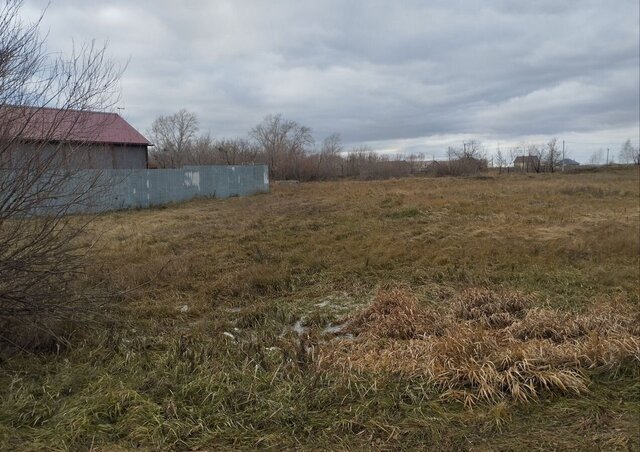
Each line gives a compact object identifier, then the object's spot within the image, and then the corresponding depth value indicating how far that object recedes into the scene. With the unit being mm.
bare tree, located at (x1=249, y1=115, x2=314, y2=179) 54500
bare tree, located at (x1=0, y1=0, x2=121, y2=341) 4398
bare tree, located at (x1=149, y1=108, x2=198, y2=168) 53819
